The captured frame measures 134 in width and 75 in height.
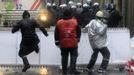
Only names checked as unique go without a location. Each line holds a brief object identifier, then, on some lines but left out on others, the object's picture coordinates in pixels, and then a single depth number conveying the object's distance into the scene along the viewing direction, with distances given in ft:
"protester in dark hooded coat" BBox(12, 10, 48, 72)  56.65
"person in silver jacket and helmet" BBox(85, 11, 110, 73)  55.88
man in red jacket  54.34
